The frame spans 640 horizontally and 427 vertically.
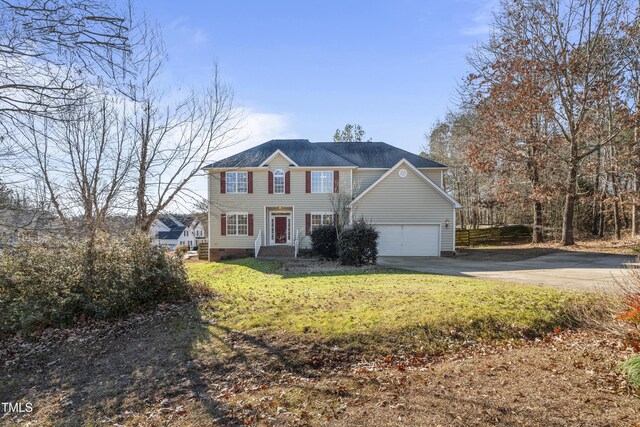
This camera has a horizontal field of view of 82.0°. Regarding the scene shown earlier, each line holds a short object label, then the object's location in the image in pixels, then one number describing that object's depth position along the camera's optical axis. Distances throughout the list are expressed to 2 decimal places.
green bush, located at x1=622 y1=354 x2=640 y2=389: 3.90
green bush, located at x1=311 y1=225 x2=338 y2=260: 18.34
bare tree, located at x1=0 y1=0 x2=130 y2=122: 4.56
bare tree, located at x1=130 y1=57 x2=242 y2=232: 14.46
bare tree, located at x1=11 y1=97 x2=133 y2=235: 13.09
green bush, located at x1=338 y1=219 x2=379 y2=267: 15.89
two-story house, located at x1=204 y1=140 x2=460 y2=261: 20.72
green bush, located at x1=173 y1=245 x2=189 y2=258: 9.83
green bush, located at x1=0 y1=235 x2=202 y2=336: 7.41
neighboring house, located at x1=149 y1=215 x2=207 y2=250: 55.62
